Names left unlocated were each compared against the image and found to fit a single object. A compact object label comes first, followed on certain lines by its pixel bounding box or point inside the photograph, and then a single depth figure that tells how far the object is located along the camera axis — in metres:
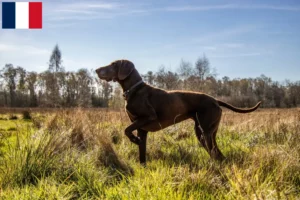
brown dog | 5.04
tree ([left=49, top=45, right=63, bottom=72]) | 55.99
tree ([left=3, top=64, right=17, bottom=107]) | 55.76
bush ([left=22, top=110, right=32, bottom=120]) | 15.98
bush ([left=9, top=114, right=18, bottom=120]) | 16.51
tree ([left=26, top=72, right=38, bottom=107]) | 57.34
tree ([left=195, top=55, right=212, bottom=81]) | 43.44
